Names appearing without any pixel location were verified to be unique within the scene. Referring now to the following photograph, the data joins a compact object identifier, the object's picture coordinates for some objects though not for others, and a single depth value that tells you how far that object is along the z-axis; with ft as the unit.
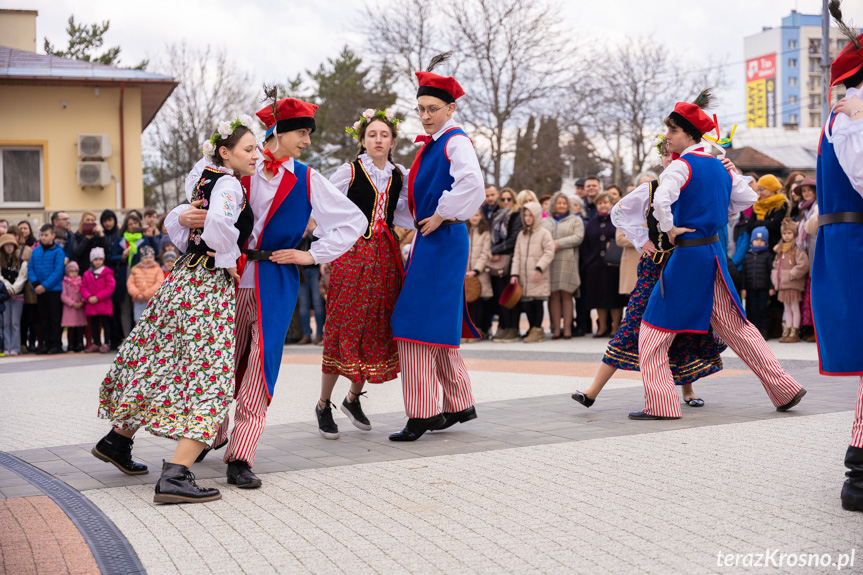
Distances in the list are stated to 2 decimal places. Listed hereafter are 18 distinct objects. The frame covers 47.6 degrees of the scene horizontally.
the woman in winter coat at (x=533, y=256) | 45.21
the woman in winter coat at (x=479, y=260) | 47.50
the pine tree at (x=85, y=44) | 147.43
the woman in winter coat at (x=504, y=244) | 46.80
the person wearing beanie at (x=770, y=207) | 42.24
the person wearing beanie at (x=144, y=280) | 46.75
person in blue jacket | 48.49
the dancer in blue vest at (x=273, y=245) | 17.12
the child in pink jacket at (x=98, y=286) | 47.98
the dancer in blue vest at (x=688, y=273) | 22.38
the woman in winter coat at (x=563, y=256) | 46.03
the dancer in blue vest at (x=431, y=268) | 20.63
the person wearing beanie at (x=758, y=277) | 42.09
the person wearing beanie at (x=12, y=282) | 49.01
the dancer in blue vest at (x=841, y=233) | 14.48
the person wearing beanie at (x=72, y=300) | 48.55
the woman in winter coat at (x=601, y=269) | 44.86
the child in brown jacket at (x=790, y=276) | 40.11
